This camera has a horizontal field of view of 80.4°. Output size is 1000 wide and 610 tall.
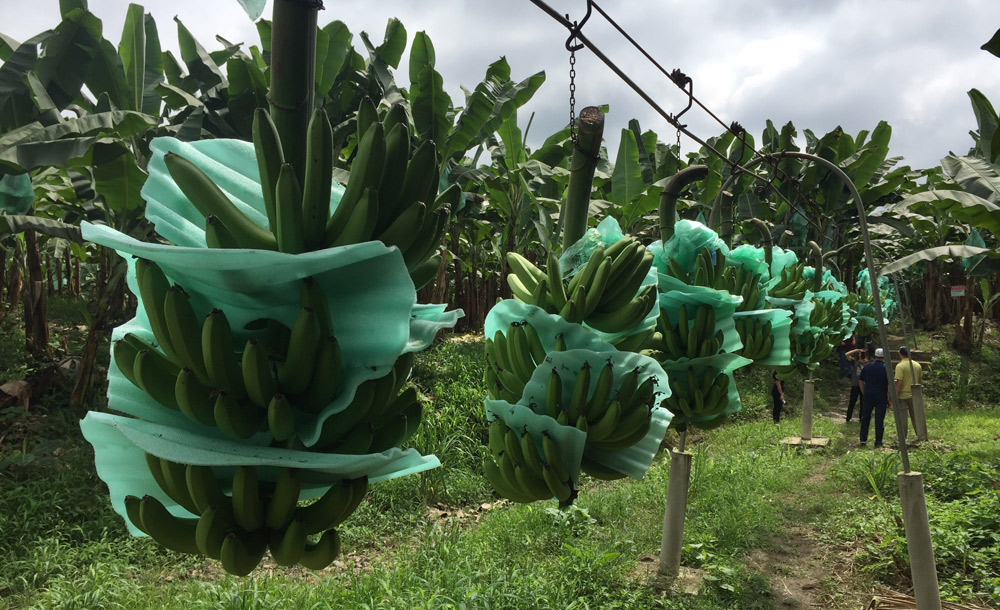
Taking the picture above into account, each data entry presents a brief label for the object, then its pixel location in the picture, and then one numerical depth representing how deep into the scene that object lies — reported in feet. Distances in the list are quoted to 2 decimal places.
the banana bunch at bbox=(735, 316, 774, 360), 12.74
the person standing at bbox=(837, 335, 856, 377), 48.39
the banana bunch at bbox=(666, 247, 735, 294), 10.15
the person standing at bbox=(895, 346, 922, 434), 27.91
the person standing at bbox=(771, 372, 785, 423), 35.35
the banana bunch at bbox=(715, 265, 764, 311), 11.85
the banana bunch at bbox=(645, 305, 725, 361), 9.78
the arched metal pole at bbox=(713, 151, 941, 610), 10.91
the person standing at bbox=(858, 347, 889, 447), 28.68
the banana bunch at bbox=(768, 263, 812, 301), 16.96
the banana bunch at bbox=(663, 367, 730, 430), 10.00
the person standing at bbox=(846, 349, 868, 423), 35.89
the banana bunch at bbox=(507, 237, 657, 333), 6.62
